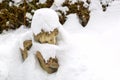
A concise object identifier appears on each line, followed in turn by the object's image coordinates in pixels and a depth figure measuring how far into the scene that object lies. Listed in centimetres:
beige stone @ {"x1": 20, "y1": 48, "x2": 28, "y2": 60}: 411
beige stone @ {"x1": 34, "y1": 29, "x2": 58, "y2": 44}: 389
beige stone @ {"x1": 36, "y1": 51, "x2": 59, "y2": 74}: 389
